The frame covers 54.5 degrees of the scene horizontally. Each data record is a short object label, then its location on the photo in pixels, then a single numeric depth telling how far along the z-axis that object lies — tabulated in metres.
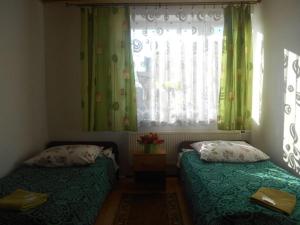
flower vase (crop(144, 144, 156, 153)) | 3.55
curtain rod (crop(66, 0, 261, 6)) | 3.71
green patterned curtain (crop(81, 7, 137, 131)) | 3.71
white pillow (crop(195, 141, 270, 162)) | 3.21
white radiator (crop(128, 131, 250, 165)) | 3.85
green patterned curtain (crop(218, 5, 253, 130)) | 3.70
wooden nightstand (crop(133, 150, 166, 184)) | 3.48
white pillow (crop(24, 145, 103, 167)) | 3.16
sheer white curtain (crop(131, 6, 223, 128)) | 3.77
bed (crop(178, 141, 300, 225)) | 1.92
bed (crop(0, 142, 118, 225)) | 1.96
